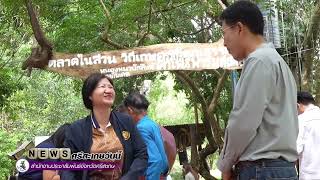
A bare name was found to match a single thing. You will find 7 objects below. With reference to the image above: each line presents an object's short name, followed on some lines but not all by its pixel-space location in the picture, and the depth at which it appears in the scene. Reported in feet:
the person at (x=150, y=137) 12.05
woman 9.49
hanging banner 17.58
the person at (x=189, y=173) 29.28
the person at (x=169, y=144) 13.78
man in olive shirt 7.25
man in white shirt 13.26
